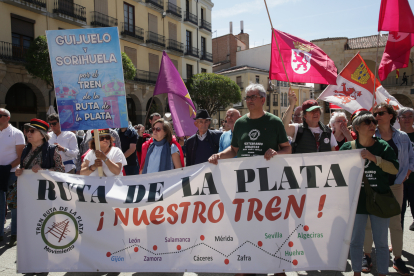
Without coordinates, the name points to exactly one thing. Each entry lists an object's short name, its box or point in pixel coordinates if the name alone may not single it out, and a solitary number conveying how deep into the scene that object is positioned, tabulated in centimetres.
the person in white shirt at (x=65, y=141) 540
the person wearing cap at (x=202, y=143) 461
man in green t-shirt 311
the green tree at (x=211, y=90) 2833
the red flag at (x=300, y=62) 446
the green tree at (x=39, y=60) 1566
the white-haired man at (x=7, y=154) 455
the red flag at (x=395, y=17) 423
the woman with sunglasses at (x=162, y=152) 397
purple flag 576
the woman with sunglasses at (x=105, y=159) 353
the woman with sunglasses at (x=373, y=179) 293
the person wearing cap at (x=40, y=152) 392
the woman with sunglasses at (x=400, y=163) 344
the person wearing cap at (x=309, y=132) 380
